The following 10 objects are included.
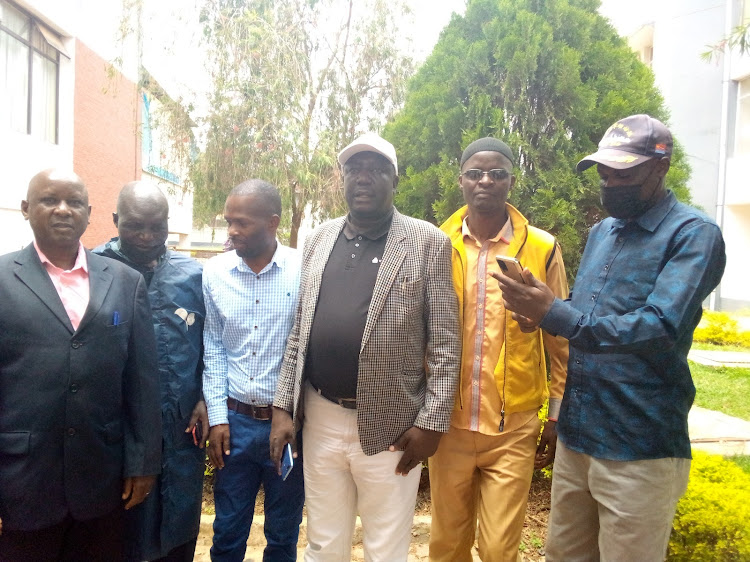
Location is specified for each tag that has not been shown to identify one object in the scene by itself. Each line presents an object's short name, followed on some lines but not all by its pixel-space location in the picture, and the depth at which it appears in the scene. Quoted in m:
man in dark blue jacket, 2.66
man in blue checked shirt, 2.78
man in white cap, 2.44
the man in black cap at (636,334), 2.06
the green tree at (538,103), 3.88
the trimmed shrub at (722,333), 10.57
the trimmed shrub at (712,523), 2.83
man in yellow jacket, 2.65
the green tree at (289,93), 11.47
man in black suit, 2.09
